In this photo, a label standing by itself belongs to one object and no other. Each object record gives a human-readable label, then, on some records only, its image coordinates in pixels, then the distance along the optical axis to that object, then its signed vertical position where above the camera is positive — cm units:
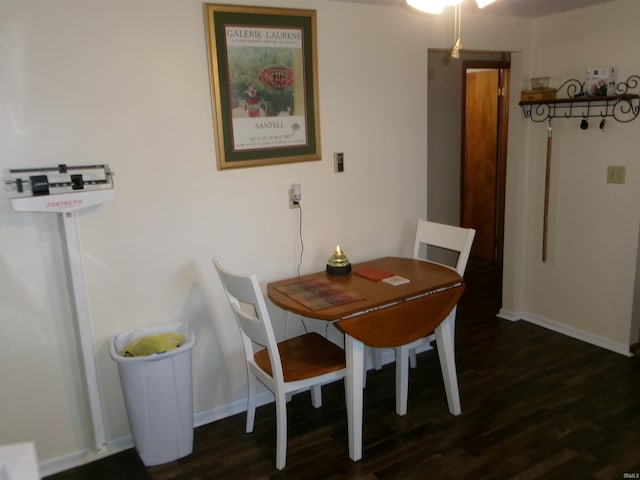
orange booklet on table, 270 -71
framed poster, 249 +28
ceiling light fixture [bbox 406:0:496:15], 188 +46
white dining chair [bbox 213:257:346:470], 220 -101
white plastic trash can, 228 -111
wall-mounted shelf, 302 +15
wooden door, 488 -28
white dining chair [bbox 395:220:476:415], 265 -103
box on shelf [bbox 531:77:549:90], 342 +30
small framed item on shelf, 311 +27
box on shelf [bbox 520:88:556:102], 340 +23
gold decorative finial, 279 -66
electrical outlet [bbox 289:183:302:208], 279 -29
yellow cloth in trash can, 235 -89
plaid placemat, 235 -72
